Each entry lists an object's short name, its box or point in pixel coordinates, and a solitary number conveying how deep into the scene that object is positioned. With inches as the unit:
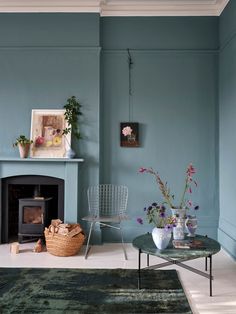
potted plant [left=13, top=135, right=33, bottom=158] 183.3
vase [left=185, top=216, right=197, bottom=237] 140.6
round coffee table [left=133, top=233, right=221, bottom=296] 119.2
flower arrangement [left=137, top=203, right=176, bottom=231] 130.6
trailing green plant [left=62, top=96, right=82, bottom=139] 185.5
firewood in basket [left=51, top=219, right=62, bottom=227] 171.5
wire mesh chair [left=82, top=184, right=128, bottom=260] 188.1
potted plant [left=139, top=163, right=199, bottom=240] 135.4
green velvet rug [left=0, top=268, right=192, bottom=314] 107.0
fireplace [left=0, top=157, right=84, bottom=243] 183.6
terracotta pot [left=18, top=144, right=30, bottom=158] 183.5
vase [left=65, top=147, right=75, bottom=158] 182.9
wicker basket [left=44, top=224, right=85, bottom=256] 162.1
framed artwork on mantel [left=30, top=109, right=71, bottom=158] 188.1
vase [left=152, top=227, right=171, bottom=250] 125.3
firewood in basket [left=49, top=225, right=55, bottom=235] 167.5
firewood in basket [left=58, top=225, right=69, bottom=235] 164.7
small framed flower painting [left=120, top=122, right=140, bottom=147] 191.9
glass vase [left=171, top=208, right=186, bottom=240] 135.3
